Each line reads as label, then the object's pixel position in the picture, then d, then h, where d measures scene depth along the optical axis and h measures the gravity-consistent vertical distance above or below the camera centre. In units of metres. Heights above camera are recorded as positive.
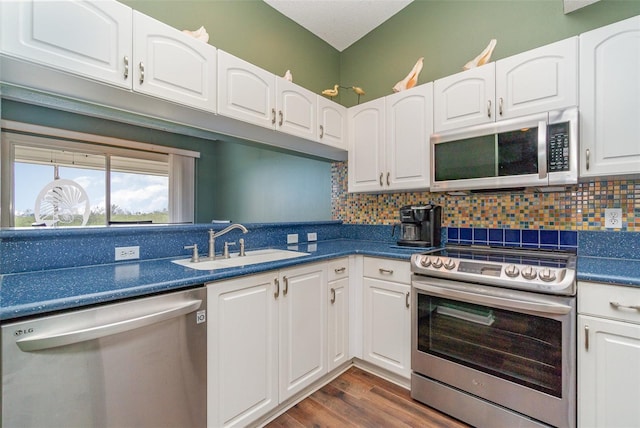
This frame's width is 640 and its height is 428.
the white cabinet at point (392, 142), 2.13 +0.58
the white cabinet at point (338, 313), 1.97 -0.71
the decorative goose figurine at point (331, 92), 2.50 +1.06
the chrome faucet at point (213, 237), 1.83 -0.15
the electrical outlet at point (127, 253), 1.57 -0.22
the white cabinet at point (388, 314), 1.89 -0.70
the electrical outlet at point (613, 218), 1.66 -0.02
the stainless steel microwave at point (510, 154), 1.55 +0.36
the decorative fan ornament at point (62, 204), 1.66 +0.05
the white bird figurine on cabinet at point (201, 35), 1.74 +1.09
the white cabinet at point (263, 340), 1.35 -0.69
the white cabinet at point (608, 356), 1.21 -0.62
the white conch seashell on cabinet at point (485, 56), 1.95 +1.08
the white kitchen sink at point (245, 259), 1.66 -0.30
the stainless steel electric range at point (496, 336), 1.34 -0.65
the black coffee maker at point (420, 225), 2.15 -0.09
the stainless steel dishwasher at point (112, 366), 0.89 -0.55
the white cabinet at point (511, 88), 1.59 +0.78
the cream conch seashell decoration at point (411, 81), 2.30 +1.07
